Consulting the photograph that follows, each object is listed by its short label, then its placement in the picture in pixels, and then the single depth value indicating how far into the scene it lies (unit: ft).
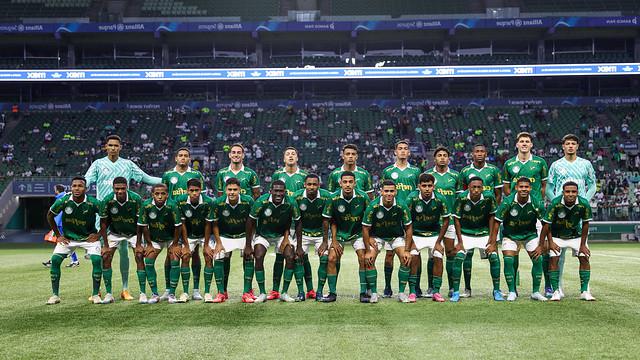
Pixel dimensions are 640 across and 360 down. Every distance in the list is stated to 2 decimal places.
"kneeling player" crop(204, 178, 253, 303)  33.63
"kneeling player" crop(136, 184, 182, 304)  33.55
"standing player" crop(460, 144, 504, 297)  35.14
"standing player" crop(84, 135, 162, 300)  36.42
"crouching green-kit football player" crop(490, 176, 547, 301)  32.89
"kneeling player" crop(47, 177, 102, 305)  33.91
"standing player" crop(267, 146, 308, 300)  34.45
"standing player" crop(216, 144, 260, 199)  36.65
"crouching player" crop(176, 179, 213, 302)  33.81
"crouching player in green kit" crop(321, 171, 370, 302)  32.99
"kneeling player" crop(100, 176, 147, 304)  33.96
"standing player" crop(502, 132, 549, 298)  35.04
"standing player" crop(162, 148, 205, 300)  36.04
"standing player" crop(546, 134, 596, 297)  34.91
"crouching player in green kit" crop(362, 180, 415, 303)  32.50
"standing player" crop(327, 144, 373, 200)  34.96
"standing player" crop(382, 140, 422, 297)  36.06
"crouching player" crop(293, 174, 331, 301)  33.53
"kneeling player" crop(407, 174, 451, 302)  33.19
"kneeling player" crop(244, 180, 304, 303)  33.45
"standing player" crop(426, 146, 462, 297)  33.88
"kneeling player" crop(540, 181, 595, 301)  32.53
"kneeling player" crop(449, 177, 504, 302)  33.06
